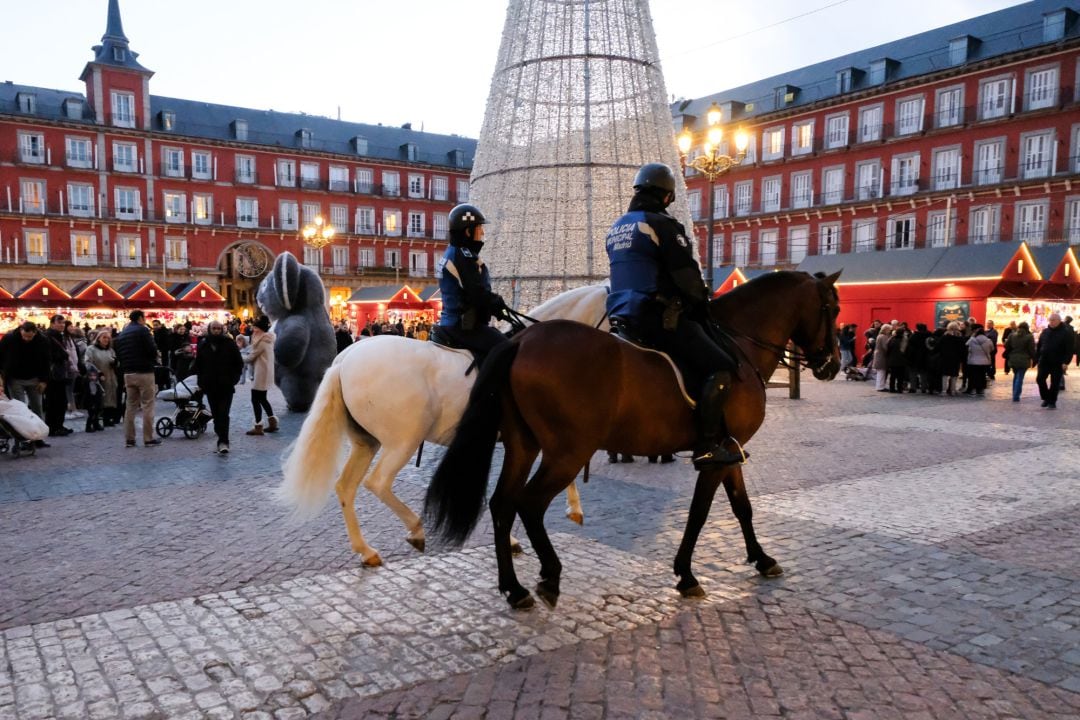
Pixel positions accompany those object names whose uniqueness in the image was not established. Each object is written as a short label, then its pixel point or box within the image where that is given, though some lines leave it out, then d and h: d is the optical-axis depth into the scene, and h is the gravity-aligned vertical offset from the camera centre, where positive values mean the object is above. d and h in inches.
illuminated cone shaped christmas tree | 394.9 +80.5
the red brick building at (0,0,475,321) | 1712.6 +241.8
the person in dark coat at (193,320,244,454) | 367.2 -41.6
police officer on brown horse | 165.3 -3.0
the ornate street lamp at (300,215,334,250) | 1012.5 +71.7
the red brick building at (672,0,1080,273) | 1323.8 +272.9
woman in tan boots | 428.5 -48.0
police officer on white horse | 193.0 -1.7
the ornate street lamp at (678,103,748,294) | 530.9 +98.8
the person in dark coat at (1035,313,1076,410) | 535.8 -46.5
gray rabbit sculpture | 489.7 -27.1
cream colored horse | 188.2 -32.7
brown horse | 156.5 -29.6
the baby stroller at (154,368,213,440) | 422.9 -70.7
